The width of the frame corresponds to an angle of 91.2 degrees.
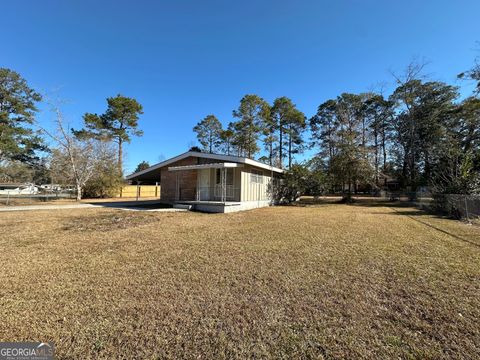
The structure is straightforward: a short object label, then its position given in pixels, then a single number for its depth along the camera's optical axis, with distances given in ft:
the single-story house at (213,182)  41.50
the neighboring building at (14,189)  114.46
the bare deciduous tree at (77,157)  64.34
